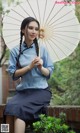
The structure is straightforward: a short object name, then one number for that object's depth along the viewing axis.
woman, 3.46
